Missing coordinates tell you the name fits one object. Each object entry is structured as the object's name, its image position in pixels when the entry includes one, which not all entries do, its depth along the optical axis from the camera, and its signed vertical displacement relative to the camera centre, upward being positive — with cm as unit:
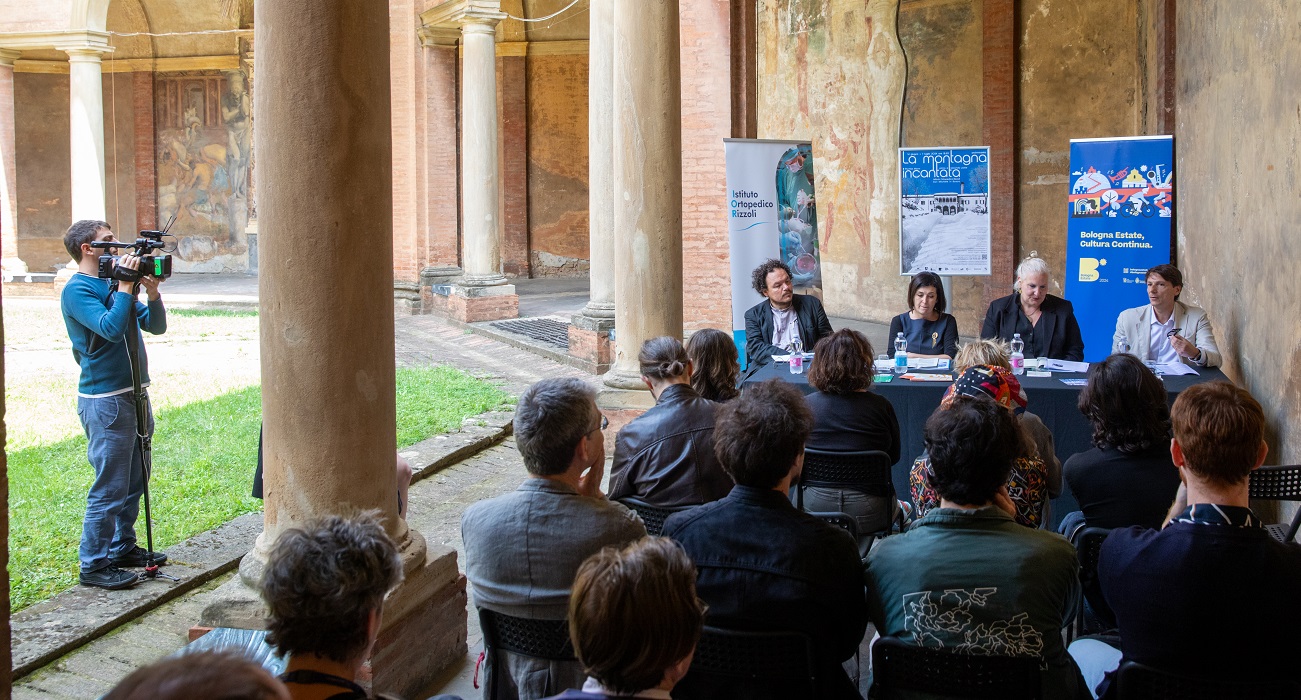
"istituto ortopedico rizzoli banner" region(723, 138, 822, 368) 846 +57
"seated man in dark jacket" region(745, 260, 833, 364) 696 -25
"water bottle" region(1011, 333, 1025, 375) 609 -46
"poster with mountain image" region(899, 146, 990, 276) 890 +53
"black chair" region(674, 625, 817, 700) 245 -85
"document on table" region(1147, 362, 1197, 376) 593 -50
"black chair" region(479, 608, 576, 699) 272 -87
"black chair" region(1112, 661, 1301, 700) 229 -86
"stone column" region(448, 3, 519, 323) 1475 +151
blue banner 792 +38
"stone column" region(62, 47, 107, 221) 1841 +255
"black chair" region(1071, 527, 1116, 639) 327 -86
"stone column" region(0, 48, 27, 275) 1909 +212
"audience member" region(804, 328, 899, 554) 442 -56
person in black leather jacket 394 -62
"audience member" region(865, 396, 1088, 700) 243 -65
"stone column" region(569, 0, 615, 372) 1080 +82
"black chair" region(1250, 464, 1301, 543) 369 -69
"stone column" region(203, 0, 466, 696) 333 +5
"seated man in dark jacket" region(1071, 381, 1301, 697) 237 -65
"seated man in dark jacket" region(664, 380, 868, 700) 254 -66
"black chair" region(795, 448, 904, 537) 435 -75
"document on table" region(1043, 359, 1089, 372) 612 -49
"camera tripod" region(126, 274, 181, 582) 476 -56
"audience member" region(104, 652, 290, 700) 123 -44
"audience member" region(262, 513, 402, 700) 191 -56
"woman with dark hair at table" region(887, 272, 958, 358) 684 -28
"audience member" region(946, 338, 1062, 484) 399 -45
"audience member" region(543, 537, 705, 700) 183 -57
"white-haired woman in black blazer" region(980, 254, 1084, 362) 662 -25
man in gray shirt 279 -63
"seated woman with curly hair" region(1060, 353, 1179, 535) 347 -58
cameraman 481 -48
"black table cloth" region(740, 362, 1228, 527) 552 -65
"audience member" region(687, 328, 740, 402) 470 -36
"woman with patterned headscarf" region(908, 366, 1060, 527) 345 -65
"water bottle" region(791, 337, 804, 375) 635 -46
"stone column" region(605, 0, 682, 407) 706 +76
